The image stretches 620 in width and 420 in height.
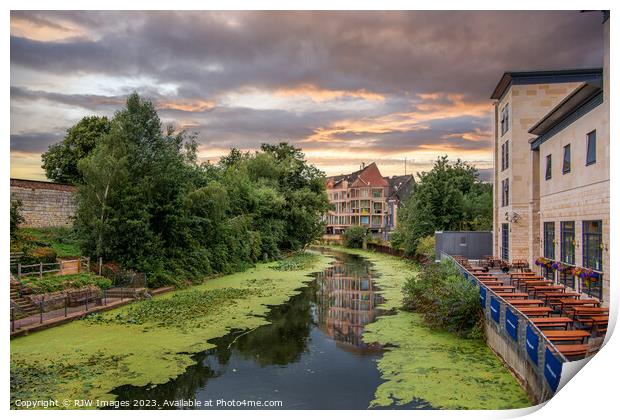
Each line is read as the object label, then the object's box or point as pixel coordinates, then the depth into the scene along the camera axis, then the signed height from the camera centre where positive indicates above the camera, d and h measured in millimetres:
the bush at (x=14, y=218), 23427 +141
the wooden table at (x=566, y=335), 10362 -2244
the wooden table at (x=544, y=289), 15944 -2036
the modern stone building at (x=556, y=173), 13773 +1892
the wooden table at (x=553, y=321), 11583 -2186
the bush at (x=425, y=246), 38497 -1745
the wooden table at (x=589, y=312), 12258 -2084
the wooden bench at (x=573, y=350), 9648 -2366
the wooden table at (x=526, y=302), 14031 -2134
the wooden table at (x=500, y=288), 16364 -2057
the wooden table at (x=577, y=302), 13008 -2002
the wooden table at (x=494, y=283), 17822 -2053
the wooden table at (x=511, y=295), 15008 -2076
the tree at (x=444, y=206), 41281 +1457
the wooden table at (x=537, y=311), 13016 -2201
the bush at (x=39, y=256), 21278 -1481
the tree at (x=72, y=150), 42531 +5981
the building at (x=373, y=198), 83938 +4279
